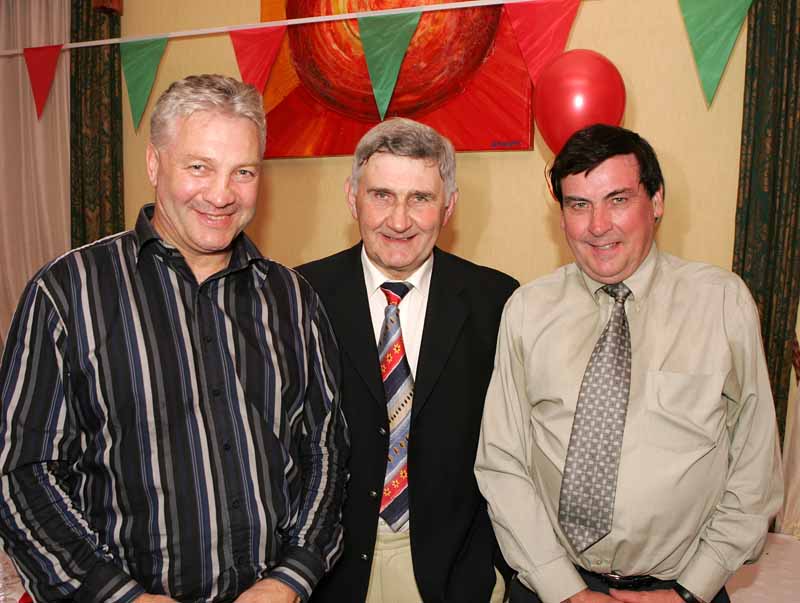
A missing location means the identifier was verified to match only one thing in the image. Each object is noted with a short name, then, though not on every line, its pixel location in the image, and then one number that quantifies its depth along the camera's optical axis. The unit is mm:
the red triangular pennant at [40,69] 4348
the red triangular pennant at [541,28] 3273
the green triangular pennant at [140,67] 4125
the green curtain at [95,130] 4328
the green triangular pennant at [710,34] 3049
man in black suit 1801
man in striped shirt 1346
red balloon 2721
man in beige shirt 1642
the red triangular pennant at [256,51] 3830
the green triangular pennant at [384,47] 3525
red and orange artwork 3453
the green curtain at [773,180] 3059
